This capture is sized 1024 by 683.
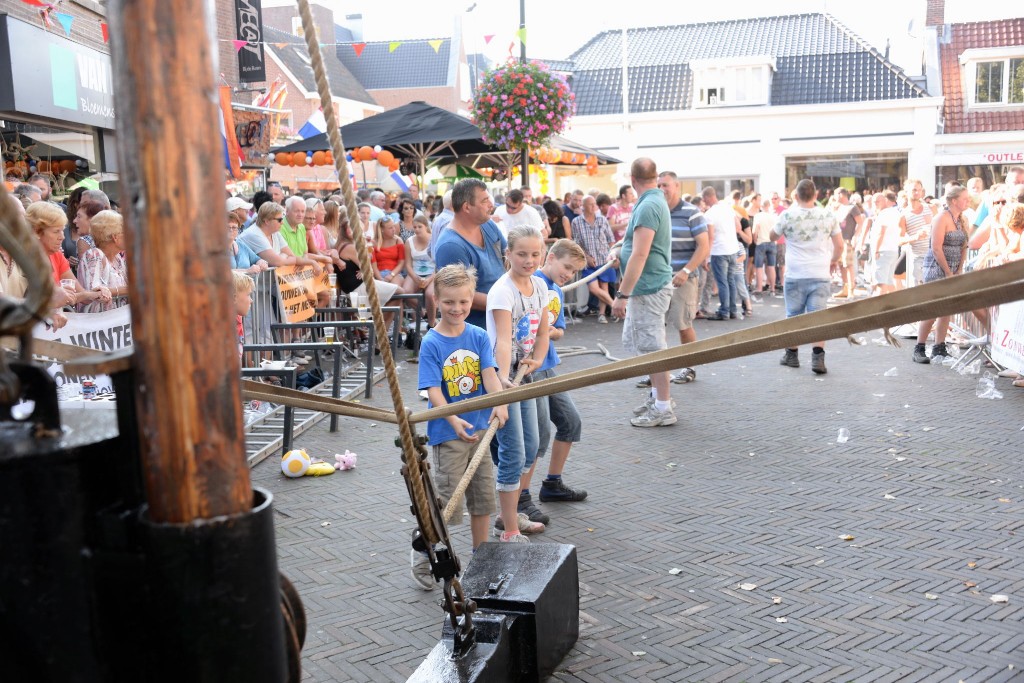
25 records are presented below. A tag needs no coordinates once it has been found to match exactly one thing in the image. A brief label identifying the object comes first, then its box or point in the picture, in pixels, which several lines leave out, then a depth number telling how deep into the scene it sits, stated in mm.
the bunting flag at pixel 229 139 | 14318
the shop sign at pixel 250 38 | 18594
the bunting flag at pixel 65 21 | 11829
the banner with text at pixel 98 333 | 5910
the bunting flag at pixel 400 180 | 18525
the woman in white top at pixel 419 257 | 11719
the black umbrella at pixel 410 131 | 15266
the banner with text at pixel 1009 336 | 8641
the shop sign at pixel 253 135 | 19219
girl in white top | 4617
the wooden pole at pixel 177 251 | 1378
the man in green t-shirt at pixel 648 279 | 7250
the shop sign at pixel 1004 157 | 33031
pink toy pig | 6426
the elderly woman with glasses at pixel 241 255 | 8750
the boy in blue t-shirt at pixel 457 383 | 4254
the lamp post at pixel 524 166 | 15391
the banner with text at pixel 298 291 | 8883
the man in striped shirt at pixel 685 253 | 9000
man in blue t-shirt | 5448
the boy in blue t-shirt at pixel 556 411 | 5262
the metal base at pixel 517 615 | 2908
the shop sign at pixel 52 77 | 10457
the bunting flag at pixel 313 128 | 18341
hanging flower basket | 14352
